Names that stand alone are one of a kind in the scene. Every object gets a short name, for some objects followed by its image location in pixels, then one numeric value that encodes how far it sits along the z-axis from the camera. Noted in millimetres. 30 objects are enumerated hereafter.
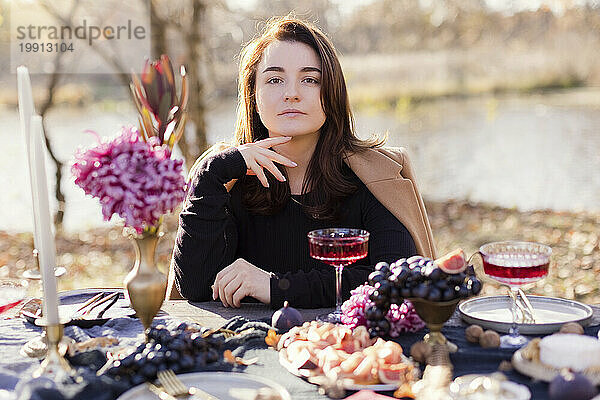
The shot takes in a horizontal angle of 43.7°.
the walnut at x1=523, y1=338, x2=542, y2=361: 1471
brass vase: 1602
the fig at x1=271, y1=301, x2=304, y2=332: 1810
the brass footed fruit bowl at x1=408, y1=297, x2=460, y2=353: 1558
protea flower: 1806
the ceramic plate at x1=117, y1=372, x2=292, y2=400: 1394
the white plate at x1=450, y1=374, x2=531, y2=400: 1293
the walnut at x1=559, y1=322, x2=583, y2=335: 1694
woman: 2148
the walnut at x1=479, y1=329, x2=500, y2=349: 1653
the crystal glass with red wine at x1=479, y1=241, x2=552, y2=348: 1678
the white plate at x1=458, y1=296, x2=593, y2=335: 1773
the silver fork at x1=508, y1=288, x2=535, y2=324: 1819
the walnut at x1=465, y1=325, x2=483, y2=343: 1689
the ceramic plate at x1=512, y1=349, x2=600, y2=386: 1394
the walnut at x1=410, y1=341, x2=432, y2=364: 1562
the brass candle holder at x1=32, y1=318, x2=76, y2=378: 1447
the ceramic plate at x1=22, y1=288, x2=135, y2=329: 1887
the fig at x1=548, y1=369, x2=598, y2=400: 1299
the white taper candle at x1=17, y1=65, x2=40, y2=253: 1462
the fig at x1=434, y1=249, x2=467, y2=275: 1546
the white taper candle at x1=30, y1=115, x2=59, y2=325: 1366
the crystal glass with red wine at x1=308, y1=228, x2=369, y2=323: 1898
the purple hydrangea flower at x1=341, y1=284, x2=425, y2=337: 1735
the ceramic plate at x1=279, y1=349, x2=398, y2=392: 1431
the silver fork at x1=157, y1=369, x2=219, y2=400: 1383
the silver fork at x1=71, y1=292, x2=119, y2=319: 1947
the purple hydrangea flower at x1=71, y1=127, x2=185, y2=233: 1479
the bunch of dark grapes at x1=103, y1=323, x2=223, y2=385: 1462
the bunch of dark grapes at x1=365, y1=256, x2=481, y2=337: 1546
